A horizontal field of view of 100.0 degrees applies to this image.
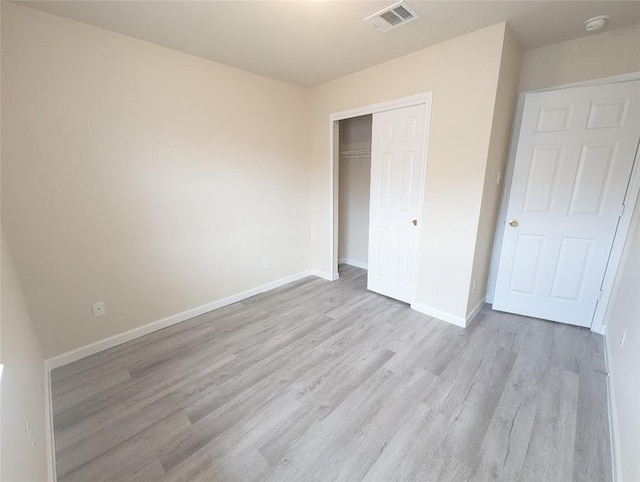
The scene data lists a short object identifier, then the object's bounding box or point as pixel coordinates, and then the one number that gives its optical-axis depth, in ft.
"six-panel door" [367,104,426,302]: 8.81
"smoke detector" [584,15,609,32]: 6.25
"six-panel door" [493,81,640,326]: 7.23
